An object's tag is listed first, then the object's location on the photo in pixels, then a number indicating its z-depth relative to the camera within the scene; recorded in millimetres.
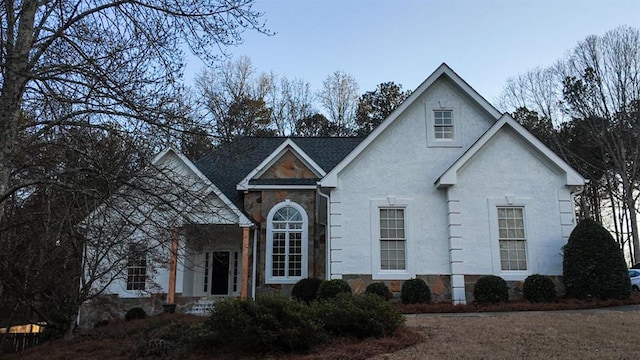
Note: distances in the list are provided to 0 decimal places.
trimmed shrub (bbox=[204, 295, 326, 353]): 8664
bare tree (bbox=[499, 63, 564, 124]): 31531
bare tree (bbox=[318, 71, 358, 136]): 36750
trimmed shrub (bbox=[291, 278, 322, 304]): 15062
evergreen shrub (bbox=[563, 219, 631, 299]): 14242
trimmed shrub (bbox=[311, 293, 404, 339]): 9227
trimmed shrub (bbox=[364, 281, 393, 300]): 14906
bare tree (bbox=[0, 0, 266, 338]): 7383
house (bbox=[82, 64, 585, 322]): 15609
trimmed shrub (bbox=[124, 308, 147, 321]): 16094
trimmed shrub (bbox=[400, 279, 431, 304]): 14898
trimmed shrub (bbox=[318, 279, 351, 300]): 14312
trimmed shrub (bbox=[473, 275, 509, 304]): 14695
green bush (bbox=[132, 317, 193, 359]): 9922
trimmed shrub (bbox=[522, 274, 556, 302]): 14625
